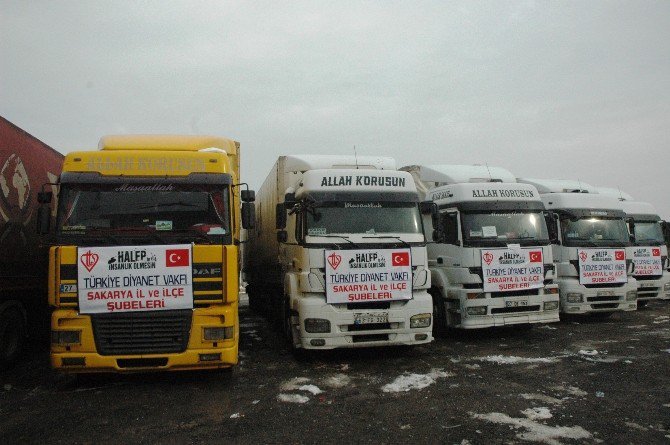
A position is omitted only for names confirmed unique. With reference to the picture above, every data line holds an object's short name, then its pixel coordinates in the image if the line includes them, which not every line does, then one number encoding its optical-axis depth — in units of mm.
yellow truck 5598
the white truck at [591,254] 10281
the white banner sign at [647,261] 12188
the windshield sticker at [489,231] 8844
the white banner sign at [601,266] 10289
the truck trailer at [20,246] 7078
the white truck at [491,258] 8586
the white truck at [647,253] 12133
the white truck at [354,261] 7008
